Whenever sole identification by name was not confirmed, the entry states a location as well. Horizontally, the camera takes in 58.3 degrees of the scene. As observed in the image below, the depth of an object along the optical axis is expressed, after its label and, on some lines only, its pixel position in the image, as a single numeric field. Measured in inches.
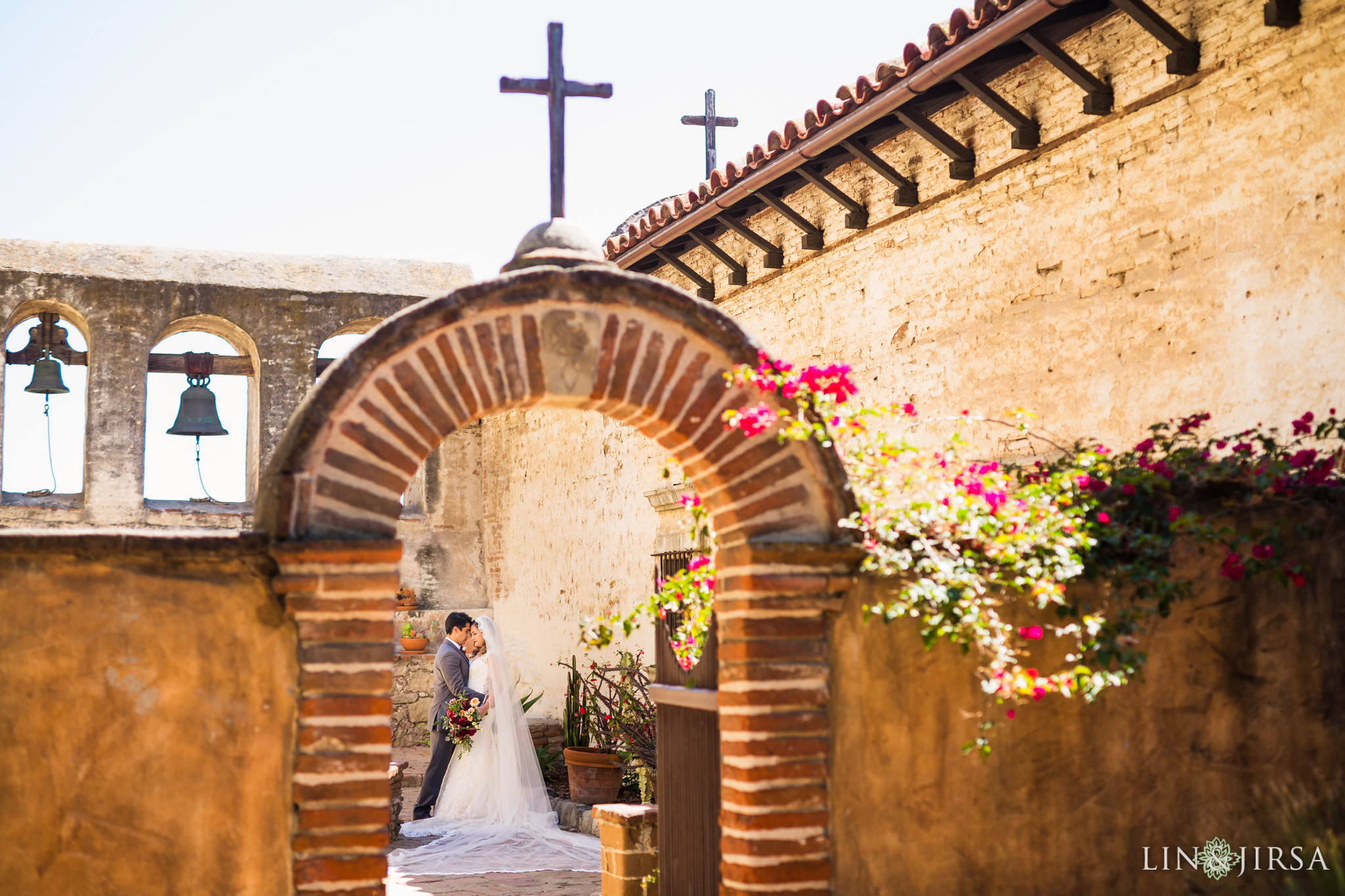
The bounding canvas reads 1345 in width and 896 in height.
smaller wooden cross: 496.1
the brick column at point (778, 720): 164.4
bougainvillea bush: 164.6
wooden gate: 189.6
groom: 390.0
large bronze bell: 436.8
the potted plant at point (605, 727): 348.5
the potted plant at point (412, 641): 503.5
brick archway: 153.1
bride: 338.0
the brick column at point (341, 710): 151.4
